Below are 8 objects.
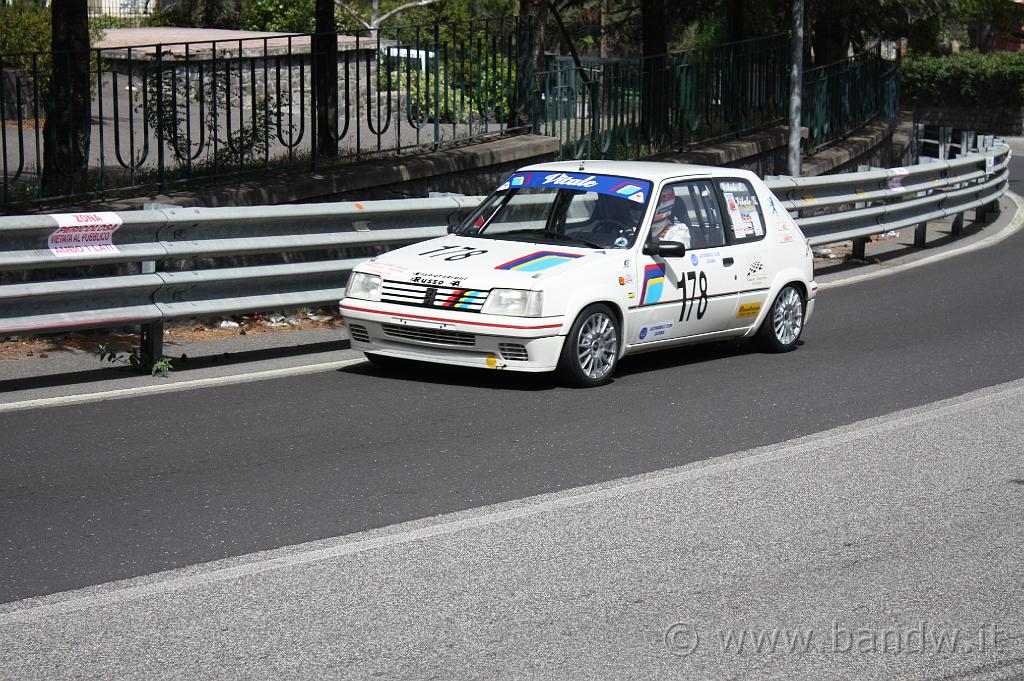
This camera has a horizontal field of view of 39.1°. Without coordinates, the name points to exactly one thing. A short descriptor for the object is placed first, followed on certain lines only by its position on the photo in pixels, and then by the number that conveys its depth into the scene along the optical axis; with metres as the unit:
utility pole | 19.53
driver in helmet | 10.34
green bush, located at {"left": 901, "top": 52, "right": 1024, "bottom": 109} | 52.75
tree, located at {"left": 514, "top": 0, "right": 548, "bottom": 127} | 17.19
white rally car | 9.37
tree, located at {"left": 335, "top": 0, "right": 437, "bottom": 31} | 63.52
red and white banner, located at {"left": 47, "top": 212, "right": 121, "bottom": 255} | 9.36
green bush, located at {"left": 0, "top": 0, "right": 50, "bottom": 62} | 27.06
